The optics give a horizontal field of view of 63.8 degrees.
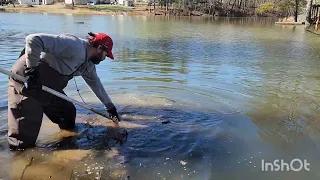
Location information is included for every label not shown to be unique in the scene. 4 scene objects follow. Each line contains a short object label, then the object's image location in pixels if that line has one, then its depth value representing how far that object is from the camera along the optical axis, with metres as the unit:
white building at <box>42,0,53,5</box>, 70.84
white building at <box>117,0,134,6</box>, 68.24
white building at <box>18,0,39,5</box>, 70.01
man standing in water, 3.17
